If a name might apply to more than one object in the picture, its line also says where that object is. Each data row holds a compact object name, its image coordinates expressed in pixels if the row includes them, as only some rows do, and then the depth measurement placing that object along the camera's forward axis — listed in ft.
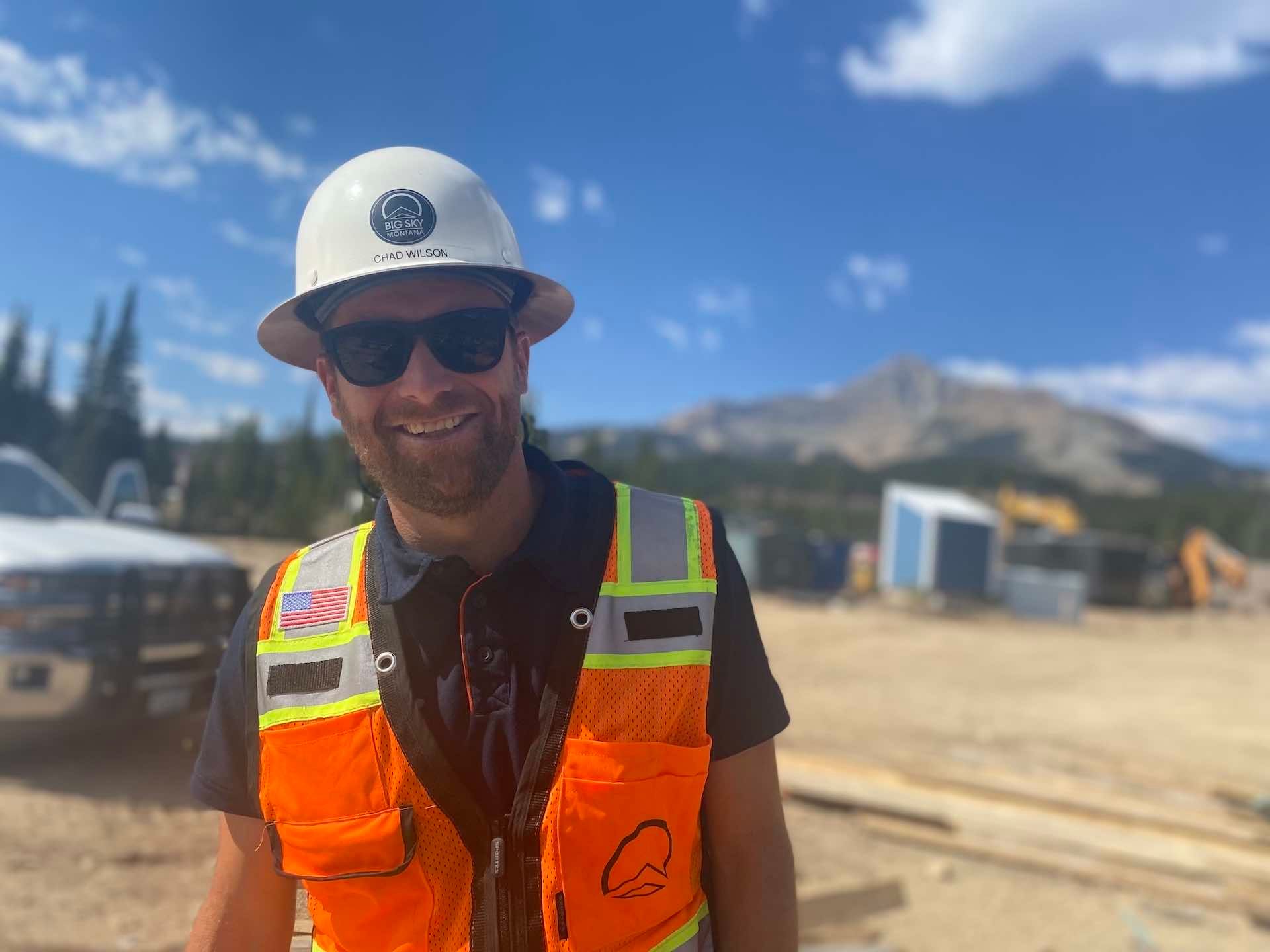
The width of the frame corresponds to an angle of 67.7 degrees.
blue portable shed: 96.07
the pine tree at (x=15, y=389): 122.31
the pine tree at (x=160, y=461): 121.80
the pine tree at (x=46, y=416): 123.95
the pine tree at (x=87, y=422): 120.67
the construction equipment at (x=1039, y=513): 130.11
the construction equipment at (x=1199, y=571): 114.73
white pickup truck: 17.44
